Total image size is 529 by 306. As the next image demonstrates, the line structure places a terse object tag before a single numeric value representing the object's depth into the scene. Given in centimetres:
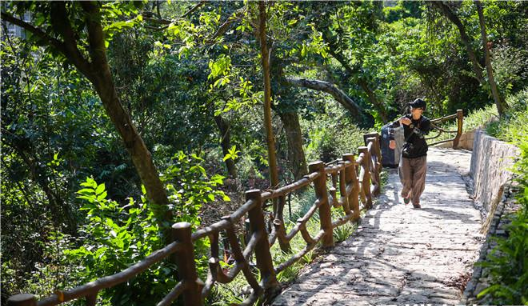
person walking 1011
